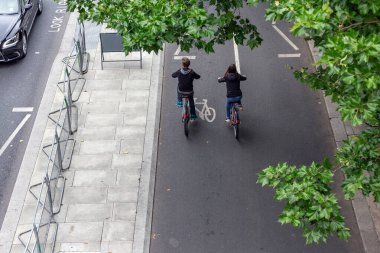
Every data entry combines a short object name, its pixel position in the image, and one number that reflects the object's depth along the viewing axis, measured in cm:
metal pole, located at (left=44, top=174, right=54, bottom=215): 1062
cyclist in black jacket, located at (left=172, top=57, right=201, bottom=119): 1259
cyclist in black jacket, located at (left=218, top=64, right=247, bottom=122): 1245
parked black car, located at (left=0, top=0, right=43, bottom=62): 1572
